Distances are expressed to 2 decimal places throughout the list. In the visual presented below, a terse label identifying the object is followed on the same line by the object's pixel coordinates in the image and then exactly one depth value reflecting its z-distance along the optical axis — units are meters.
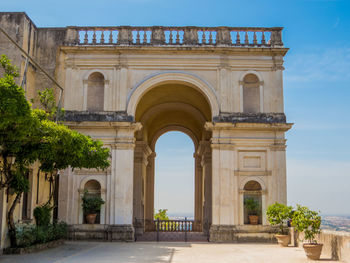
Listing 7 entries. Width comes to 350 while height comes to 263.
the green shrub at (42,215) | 18.88
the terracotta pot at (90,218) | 22.58
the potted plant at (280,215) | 19.97
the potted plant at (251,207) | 22.91
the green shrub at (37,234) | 16.62
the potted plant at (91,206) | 22.42
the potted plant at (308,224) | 15.08
